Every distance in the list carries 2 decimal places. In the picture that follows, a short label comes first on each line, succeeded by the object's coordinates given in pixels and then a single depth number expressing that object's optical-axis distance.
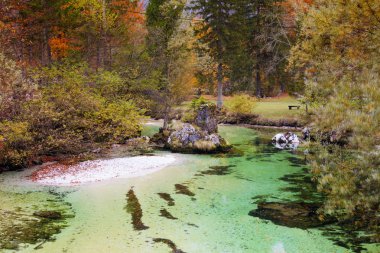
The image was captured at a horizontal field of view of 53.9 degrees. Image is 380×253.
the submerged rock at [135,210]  11.39
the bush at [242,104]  39.23
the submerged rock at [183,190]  14.92
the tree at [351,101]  7.32
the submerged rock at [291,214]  11.59
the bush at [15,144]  17.47
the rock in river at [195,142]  24.95
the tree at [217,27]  46.12
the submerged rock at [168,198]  13.62
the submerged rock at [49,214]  12.05
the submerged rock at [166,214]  12.12
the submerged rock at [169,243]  9.61
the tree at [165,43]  32.28
